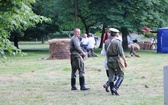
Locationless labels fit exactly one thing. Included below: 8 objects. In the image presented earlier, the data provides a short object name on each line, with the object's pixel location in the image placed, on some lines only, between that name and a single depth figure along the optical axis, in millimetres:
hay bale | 26734
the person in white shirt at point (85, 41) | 28927
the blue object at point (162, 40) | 35688
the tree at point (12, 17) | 8320
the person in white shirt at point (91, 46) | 29586
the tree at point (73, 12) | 40312
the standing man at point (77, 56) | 12703
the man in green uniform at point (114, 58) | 11516
